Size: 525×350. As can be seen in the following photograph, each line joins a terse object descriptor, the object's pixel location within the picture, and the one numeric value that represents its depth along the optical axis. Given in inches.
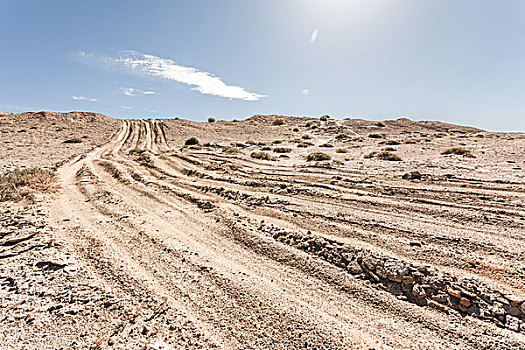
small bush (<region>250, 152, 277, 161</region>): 552.0
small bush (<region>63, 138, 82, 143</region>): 904.4
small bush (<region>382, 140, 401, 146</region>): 762.2
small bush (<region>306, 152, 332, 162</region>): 527.5
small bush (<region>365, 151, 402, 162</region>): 493.3
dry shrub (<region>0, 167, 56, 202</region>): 262.2
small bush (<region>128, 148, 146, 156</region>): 695.1
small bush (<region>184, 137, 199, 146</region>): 905.6
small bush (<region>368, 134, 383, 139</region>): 1079.8
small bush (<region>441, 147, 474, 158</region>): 517.4
